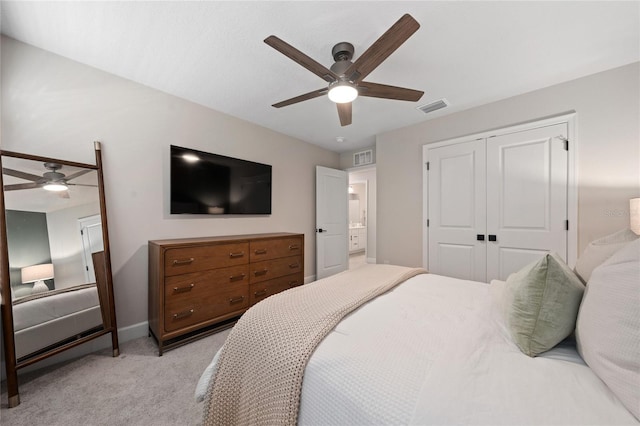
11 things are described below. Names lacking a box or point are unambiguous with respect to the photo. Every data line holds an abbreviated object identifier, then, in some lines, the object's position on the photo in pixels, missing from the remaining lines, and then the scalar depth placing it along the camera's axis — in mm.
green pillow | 888
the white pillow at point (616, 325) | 630
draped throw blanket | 885
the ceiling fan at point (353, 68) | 1403
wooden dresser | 2119
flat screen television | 2650
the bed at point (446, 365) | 650
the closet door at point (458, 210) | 2945
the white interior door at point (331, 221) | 4238
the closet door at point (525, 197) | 2494
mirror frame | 1557
